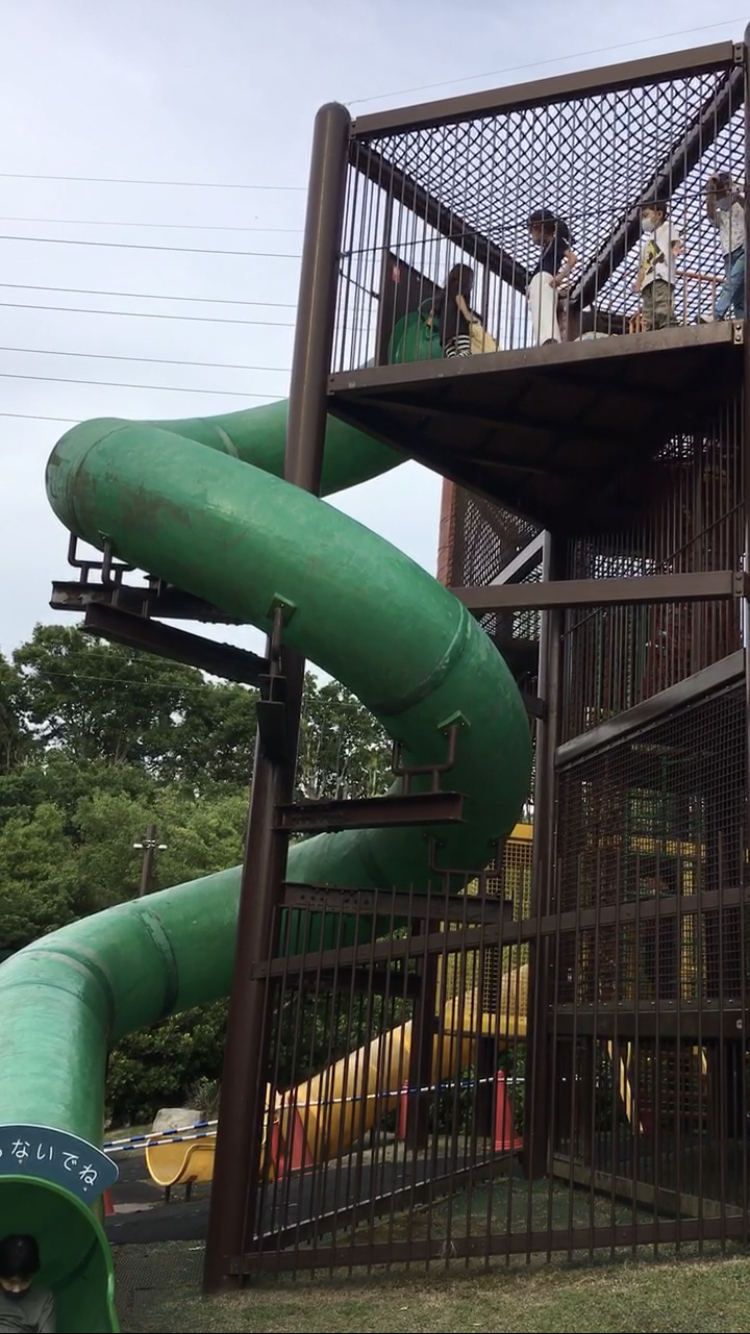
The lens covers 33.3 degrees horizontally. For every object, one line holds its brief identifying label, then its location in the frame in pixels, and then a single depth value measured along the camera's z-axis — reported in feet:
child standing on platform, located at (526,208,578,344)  33.47
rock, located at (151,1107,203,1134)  55.36
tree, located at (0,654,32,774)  163.63
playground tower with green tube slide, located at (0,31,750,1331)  24.53
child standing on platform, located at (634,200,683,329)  32.53
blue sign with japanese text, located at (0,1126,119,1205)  18.90
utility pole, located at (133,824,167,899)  87.61
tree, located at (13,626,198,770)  169.27
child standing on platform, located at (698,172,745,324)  31.91
